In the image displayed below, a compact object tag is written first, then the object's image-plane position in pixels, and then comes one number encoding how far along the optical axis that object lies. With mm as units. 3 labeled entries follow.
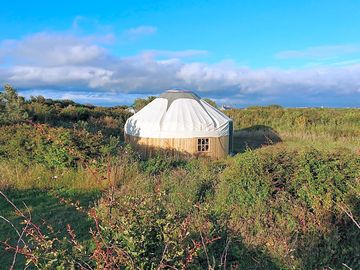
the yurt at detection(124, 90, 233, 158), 14086
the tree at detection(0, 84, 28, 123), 13739
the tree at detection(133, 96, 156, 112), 30836
